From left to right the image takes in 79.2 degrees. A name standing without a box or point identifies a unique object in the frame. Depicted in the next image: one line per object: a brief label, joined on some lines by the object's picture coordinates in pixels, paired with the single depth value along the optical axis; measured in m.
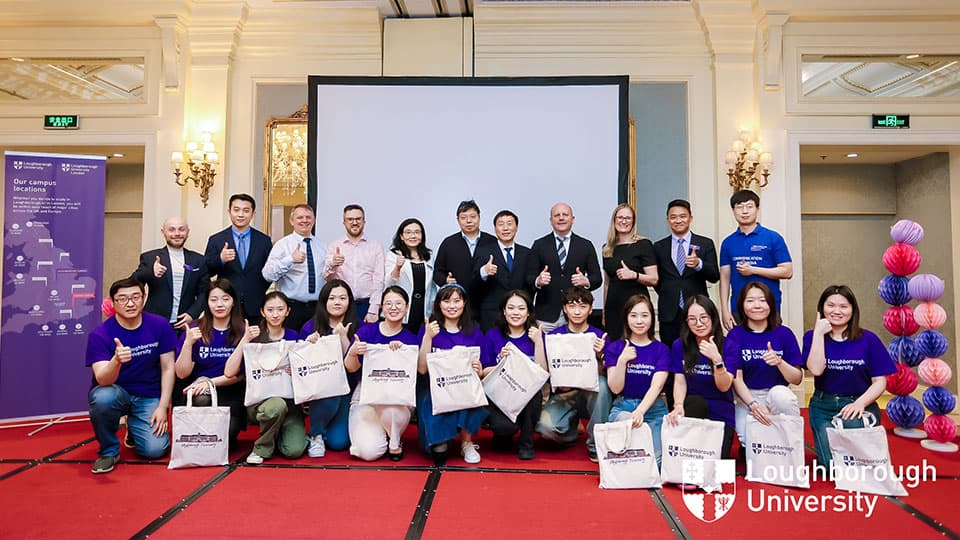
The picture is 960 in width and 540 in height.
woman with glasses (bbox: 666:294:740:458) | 2.90
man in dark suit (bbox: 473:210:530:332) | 3.80
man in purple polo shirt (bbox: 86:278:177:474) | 2.97
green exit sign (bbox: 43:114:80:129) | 4.99
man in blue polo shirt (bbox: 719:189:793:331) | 3.69
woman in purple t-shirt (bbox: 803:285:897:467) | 2.87
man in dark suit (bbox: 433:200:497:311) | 3.89
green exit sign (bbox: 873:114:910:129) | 4.84
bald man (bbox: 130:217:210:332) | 3.76
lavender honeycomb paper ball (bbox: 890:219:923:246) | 3.63
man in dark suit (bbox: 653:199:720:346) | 3.76
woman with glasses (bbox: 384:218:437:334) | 3.75
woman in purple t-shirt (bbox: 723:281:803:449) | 2.94
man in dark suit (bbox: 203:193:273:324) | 3.87
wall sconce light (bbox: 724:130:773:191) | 4.80
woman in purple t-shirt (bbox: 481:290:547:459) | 3.19
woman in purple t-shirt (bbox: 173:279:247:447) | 3.20
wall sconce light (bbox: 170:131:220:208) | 4.88
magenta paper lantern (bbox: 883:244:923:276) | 3.65
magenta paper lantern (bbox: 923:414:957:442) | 3.42
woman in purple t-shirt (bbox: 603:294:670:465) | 3.01
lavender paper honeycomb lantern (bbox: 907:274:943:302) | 3.59
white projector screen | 4.83
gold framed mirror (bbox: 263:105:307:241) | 5.17
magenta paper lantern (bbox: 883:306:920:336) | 3.69
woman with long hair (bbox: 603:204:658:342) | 3.75
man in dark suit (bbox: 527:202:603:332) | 3.80
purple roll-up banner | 4.02
